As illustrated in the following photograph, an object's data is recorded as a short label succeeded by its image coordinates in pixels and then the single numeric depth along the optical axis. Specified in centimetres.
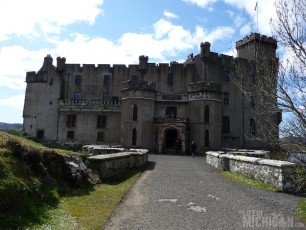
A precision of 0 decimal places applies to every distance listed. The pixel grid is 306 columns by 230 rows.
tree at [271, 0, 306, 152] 671
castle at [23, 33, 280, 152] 2573
